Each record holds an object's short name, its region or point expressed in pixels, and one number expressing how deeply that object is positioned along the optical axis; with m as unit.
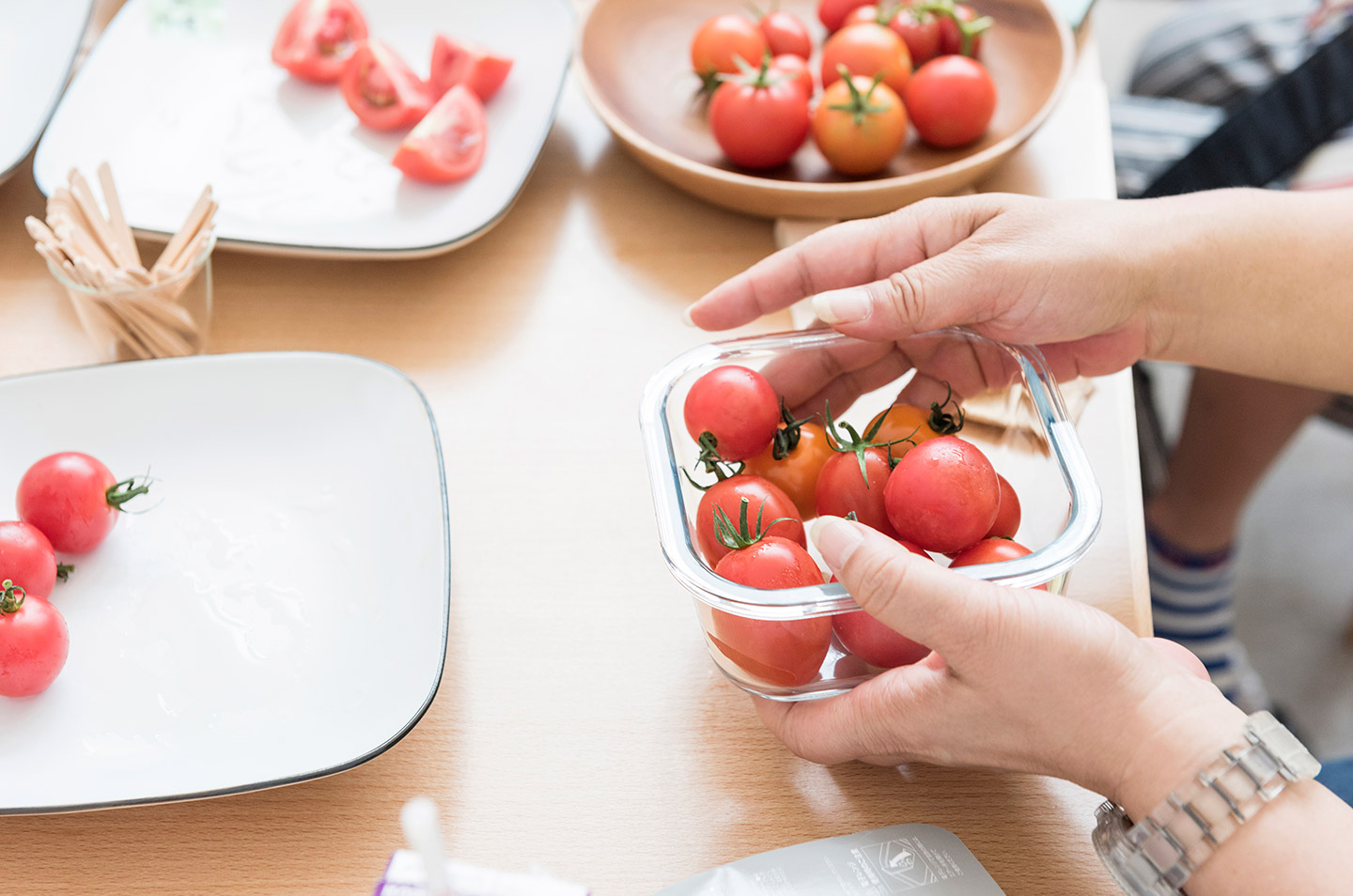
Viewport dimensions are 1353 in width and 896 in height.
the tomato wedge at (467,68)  1.22
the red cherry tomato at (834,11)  1.30
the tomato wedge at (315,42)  1.24
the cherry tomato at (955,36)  1.27
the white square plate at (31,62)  1.15
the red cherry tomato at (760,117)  1.12
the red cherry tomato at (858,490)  0.79
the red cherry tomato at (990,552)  0.73
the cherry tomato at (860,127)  1.13
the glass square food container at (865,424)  0.69
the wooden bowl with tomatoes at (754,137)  1.12
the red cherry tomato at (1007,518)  0.80
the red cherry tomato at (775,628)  0.70
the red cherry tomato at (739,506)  0.77
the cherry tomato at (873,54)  1.20
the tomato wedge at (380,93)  1.21
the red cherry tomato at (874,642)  0.72
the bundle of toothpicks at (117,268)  0.91
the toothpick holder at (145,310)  0.92
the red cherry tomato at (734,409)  0.81
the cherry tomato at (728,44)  1.23
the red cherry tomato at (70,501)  0.83
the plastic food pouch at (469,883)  0.49
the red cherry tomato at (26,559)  0.78
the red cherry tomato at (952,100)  1.16
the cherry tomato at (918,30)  1.26
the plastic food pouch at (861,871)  0.68
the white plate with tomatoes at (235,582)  0.75
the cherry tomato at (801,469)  0.84
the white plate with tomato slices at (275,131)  1.11
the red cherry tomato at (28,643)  0.73
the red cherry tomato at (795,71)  1.17
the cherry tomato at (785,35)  1.28
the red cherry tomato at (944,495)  0.74
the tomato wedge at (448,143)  1.13
